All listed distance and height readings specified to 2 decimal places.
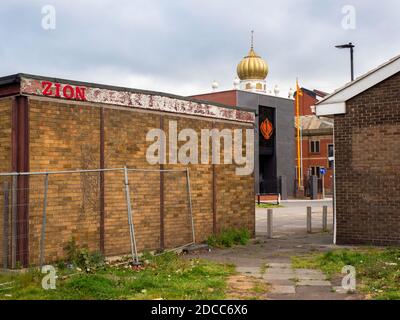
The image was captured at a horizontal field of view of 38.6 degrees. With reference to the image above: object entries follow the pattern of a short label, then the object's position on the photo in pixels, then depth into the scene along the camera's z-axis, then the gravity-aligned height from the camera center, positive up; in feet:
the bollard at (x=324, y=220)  64.54 -4.64
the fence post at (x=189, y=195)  46.55 -1.19
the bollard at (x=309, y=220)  62.74 -4.47
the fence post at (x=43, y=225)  32.22 -2.43
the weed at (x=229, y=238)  48.36 -5.08
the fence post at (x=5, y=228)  33.73 -2.70
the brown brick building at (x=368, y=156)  46.21 +1.92
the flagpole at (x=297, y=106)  168.96 +21.64
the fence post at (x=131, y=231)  35.07 -3.11
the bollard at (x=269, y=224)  57.42 -4.46
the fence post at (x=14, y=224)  33.50 -2.50
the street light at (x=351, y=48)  87.08 +20.14
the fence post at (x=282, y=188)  159.48 -2.30
